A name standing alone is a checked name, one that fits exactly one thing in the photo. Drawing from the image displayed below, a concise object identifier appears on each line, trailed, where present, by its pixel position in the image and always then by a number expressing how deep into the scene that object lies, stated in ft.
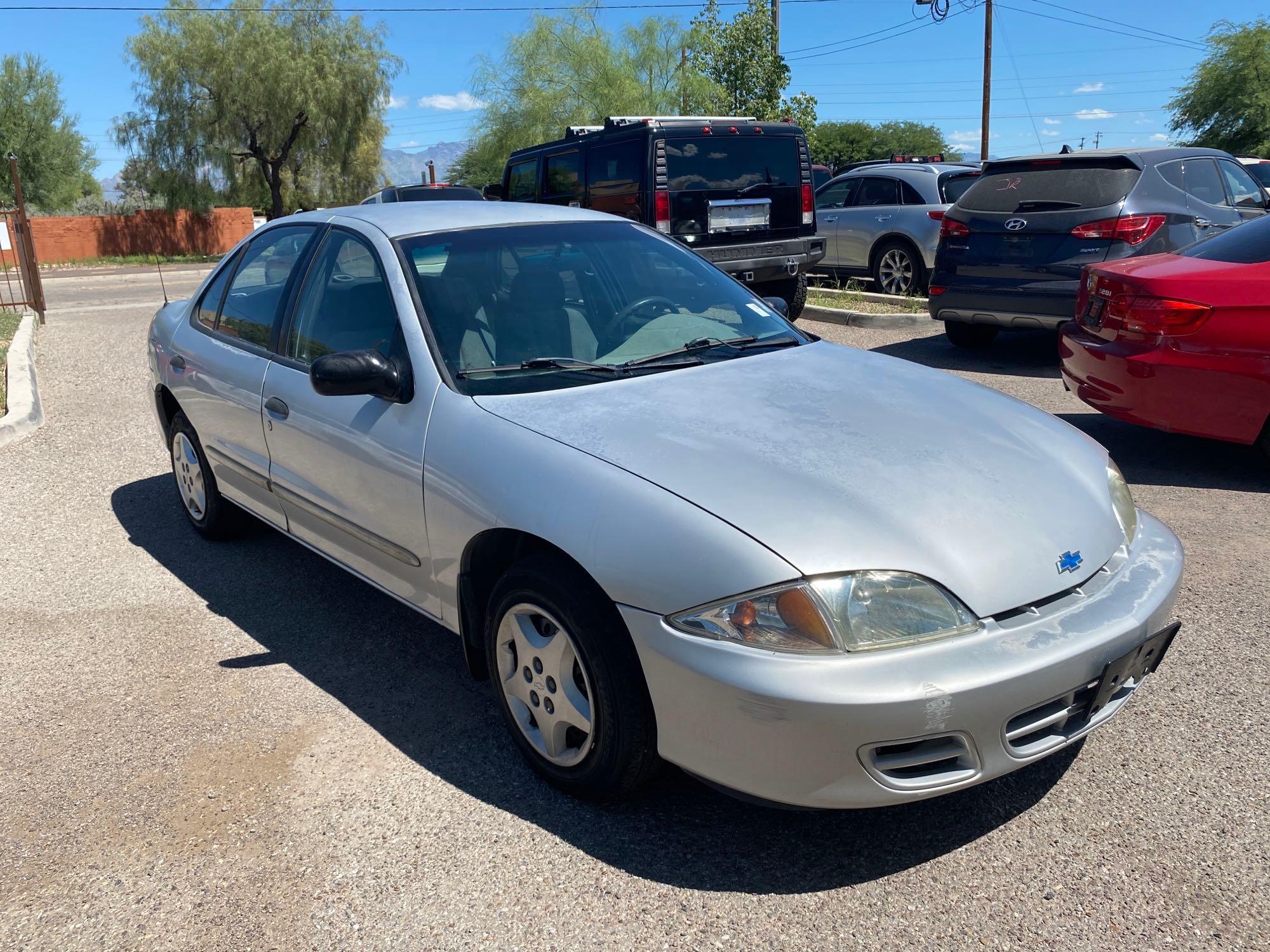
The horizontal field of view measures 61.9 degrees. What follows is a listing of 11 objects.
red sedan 17.25
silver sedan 7.81
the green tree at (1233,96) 142.51
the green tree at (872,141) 219.00
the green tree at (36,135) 146.30
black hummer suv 31.71
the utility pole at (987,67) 103.14
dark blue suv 25.72
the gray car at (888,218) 38.19
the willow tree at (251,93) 120.26
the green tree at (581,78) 111.65
